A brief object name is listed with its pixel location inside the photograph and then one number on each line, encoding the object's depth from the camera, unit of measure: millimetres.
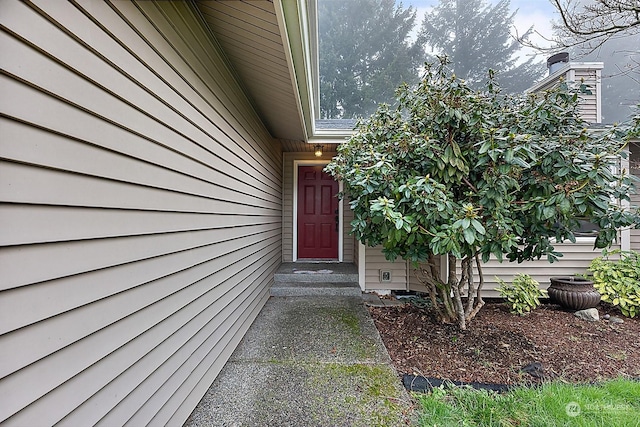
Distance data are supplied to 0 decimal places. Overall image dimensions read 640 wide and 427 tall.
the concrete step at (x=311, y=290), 4227
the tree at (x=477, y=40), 13211
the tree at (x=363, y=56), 12133
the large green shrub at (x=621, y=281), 3580
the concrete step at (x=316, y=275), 4516
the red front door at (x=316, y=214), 5699
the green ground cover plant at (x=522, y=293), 3664
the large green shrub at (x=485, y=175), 2256
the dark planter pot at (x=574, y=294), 3635
